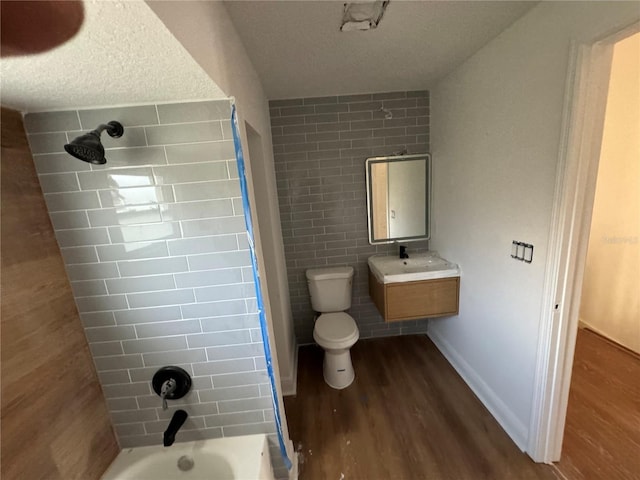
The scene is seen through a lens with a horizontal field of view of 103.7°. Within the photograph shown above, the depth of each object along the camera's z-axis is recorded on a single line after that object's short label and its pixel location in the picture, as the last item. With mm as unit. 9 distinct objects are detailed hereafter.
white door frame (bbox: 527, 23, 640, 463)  985
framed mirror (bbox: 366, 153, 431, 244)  2229
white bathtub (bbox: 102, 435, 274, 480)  1115
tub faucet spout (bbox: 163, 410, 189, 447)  1059
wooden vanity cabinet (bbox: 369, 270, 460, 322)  1961
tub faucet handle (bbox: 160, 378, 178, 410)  1105
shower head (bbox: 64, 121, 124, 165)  762
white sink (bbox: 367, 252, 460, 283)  1947
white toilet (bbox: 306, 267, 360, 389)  1896
